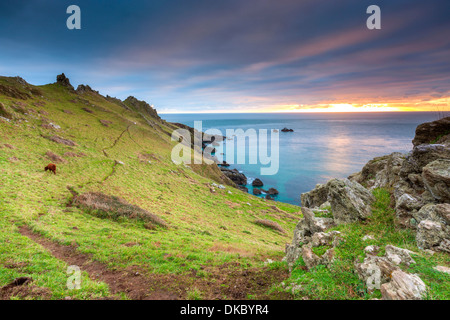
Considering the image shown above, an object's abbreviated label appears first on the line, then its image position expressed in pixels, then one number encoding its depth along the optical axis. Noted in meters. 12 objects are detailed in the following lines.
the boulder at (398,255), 7.05
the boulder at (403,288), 5.78
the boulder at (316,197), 19.20
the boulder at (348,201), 11.11
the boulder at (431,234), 7.71
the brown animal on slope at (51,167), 28.03
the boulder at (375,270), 6.89
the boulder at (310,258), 9.28
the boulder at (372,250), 8.16
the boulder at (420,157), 10.56
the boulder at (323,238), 10.22
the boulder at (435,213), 8.12
